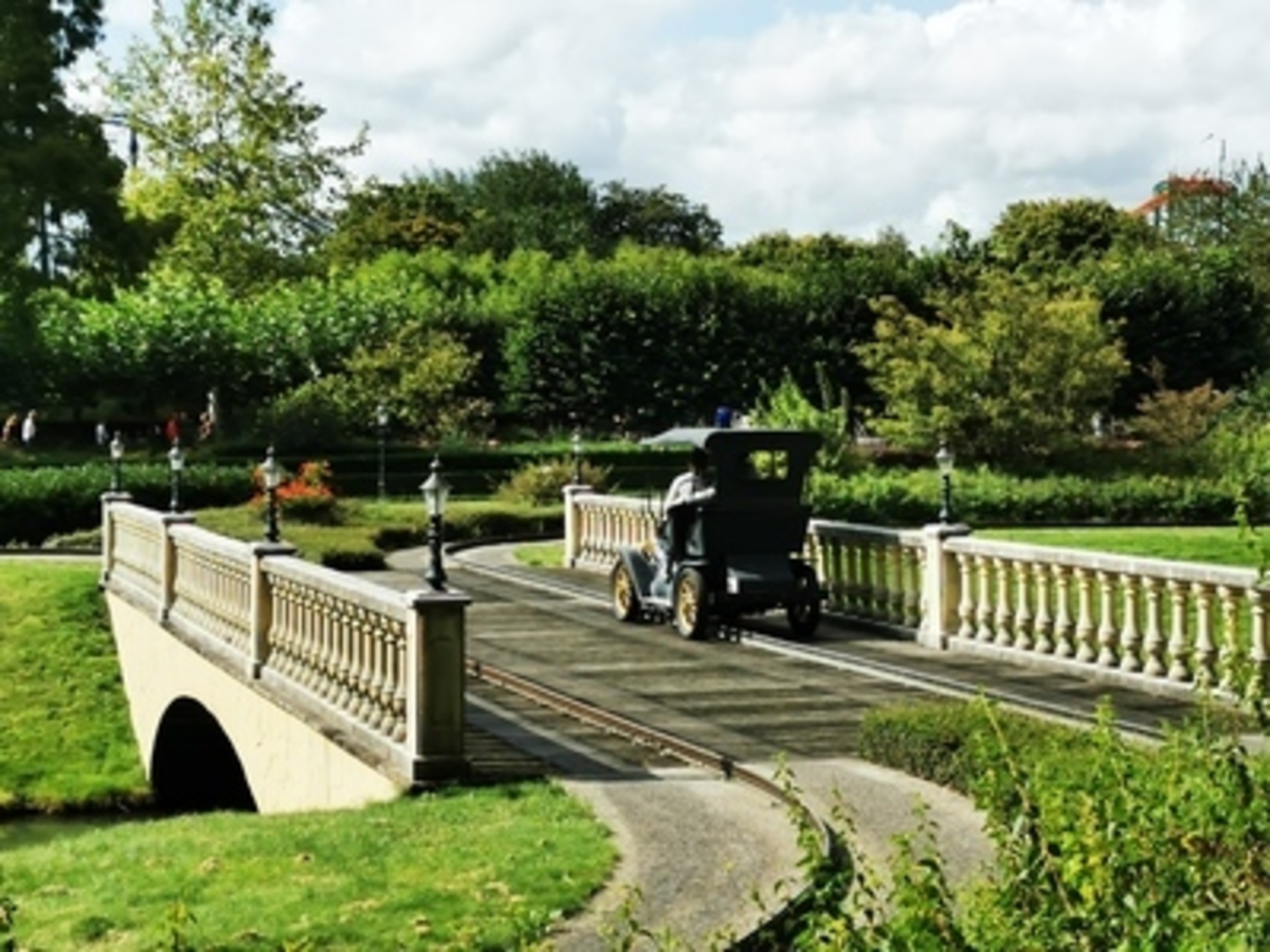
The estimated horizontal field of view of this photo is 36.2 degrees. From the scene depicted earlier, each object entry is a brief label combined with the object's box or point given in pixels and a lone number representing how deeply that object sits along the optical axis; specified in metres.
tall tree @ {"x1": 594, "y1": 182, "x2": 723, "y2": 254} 109.56
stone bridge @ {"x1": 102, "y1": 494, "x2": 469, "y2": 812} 11.83
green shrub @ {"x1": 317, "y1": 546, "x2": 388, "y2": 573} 27.48
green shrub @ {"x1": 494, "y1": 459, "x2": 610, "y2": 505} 39.88
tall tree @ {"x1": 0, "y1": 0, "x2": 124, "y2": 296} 41.03
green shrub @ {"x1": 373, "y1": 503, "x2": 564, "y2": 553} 34.06
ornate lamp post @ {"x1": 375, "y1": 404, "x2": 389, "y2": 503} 43.62
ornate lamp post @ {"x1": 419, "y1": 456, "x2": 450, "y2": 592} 12.05
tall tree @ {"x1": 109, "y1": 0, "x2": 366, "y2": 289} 57.38
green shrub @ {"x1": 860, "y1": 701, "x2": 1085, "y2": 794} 10.68
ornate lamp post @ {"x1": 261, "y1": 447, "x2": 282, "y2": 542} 16.89
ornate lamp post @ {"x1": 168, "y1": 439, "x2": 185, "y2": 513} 22.75
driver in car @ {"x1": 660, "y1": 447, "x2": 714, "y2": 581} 18.48
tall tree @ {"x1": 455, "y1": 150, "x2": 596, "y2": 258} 98.81
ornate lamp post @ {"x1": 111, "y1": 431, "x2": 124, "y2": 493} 26.65
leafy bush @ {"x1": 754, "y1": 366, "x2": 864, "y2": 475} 41.72
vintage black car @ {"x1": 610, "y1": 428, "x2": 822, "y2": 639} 18.23
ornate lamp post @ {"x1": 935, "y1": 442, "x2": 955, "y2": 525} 18.12
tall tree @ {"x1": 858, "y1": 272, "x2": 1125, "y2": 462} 44.94
